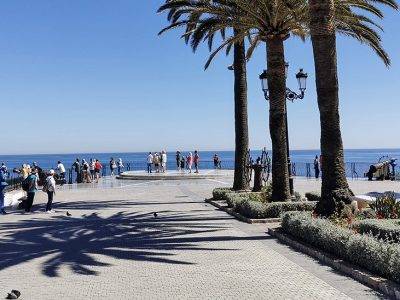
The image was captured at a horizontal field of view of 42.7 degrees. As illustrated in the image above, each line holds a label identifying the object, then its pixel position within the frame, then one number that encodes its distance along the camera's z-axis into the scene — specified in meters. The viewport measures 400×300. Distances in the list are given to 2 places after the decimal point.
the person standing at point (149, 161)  39.64
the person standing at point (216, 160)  43.88
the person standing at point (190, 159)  39.56
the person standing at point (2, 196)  17.33
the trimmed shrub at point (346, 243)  6.88
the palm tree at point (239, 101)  19.36
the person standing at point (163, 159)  38.91
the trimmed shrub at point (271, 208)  13.73
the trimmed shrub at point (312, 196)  16.48
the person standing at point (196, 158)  39.44
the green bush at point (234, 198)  15.81
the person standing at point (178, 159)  43.41
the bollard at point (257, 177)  18.17
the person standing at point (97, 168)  36.00
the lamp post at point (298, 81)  17.14
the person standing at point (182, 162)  45.25
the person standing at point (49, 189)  17.53
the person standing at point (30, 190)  17.78
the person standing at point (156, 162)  39.75
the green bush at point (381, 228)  8.60
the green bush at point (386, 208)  11.46
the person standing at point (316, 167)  34.19
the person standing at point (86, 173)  34.51
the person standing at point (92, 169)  36.19
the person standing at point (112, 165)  42.72
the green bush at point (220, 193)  19.03
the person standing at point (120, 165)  42.34
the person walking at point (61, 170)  33.45
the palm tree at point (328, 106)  11.38
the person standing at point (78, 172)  34.81
